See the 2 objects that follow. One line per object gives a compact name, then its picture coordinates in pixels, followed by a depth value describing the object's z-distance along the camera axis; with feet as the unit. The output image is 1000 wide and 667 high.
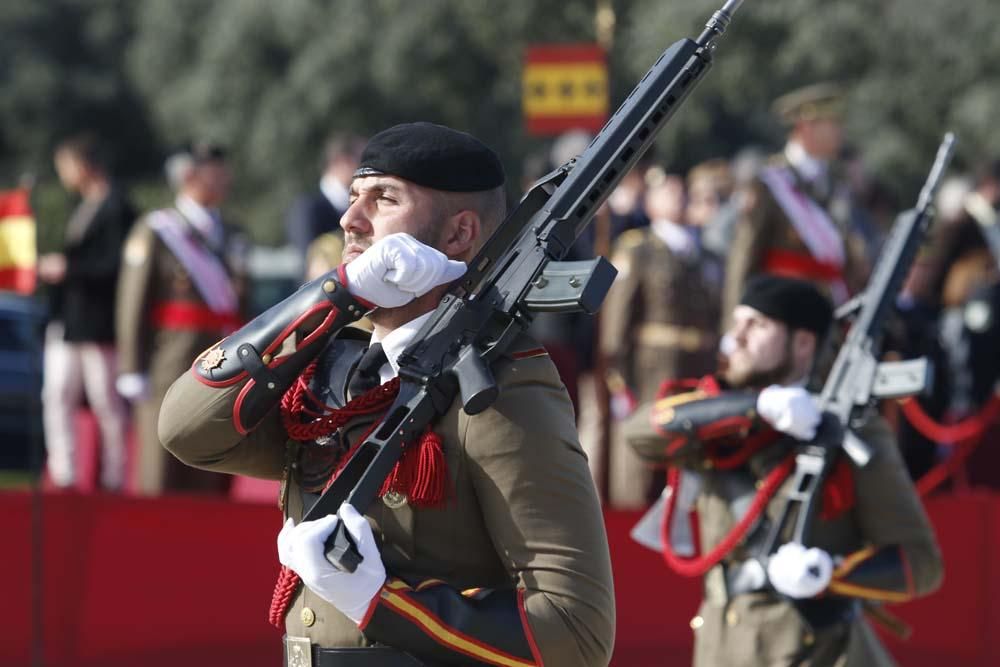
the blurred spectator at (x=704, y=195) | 73.46
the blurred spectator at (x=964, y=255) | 67.82
